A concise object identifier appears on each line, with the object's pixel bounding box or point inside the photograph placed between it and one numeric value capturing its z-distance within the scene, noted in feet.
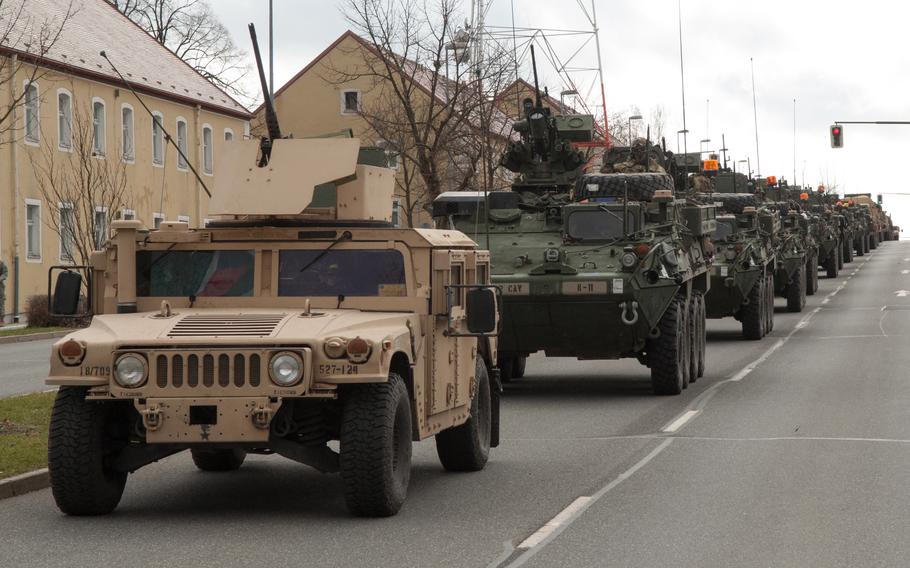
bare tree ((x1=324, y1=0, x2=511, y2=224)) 124.77
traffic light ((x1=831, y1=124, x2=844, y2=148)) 173.74
